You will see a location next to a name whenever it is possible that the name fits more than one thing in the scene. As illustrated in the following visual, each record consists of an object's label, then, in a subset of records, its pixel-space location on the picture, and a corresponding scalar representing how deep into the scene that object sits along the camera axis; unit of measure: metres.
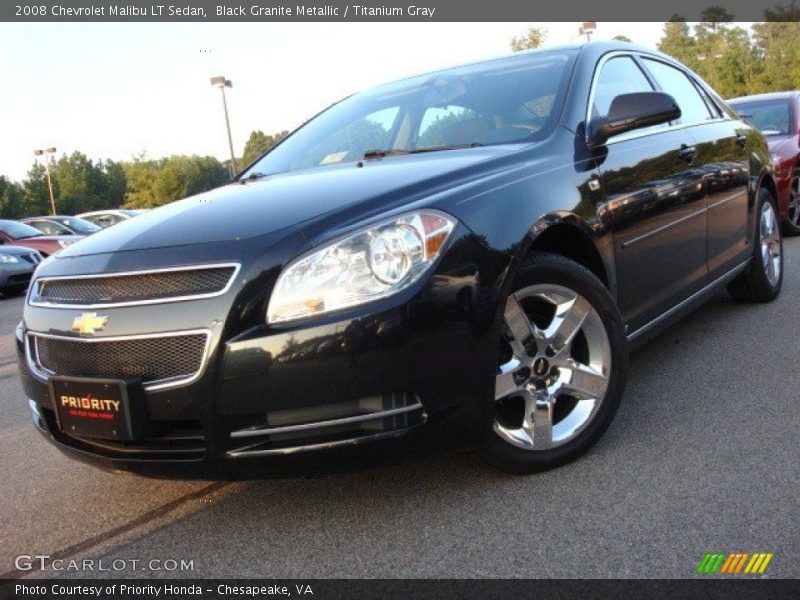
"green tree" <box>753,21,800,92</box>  38.97
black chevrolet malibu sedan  2.16
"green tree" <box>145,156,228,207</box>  71.44
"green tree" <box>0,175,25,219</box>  60.81
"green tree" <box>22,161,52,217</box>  66.44
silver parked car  11.62
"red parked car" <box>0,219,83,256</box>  14.15
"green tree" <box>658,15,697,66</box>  47.75
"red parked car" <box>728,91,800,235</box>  7.54
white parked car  22.42
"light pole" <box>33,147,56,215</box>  48.19
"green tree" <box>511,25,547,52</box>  28.06
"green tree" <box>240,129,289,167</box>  75.84
